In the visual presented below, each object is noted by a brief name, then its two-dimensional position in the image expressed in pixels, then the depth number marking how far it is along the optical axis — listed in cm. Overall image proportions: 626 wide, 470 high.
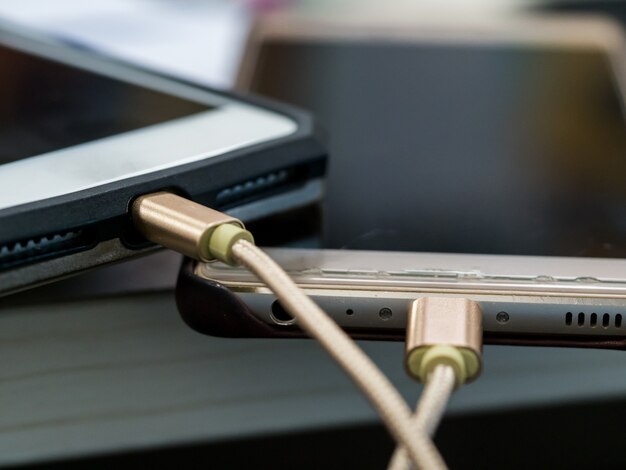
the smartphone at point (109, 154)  27
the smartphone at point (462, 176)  26
